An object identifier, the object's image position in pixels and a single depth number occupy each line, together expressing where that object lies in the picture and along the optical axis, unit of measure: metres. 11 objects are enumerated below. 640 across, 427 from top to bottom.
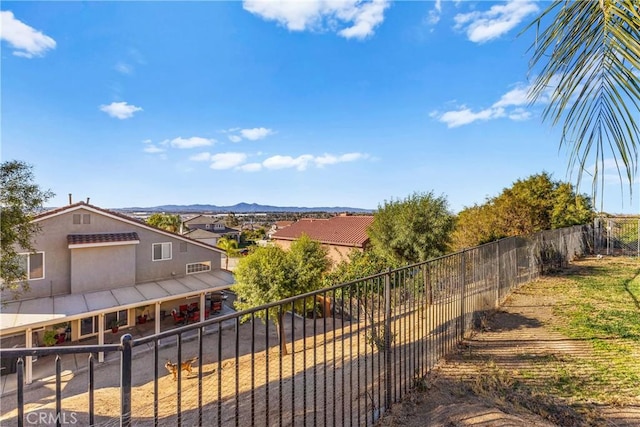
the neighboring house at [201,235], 30.85
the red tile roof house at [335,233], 20.77
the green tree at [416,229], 11.52
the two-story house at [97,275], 10.41
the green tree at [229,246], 30.47
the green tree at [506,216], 12.79
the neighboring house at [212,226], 46.33
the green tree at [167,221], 37.03
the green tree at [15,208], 7.55
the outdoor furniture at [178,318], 14.45
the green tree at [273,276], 9.98
